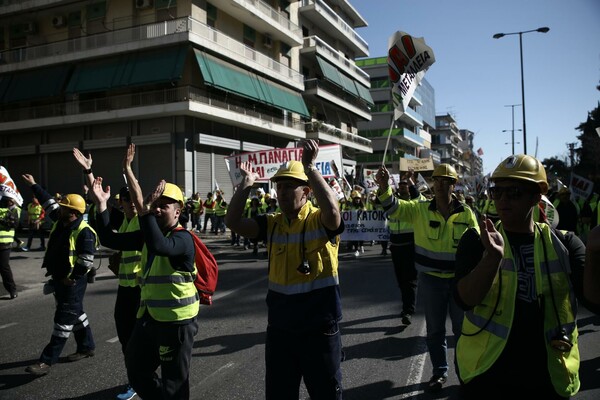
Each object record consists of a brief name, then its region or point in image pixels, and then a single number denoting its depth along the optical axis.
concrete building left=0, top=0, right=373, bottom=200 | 22.66
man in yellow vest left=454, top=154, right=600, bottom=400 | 2.00
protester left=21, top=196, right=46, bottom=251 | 15.20
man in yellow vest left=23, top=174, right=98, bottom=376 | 4.68
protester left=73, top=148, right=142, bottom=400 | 4.09
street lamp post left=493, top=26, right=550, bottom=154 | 25.83
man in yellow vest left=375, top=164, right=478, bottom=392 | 4.07
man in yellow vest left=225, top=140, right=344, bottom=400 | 2.68
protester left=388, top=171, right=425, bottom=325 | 6.20
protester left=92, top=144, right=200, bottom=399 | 3.06
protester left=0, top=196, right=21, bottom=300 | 7.77
